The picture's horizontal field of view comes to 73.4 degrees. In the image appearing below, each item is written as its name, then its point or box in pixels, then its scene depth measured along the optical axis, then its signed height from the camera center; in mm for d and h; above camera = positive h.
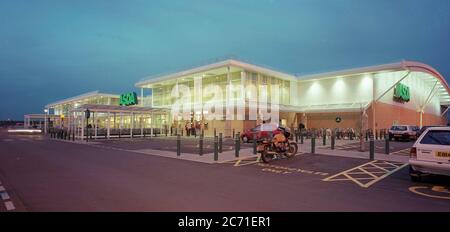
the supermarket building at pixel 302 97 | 33375 +2929
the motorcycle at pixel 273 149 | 12612 -1249
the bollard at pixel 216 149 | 13041 -1256
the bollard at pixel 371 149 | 13492 -1315
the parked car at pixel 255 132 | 23922 -1095
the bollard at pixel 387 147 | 15441 -1394
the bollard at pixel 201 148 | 14639 -1374
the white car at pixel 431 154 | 7469 -884
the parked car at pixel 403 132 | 26281 -1088
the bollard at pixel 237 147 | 14625 -1303
